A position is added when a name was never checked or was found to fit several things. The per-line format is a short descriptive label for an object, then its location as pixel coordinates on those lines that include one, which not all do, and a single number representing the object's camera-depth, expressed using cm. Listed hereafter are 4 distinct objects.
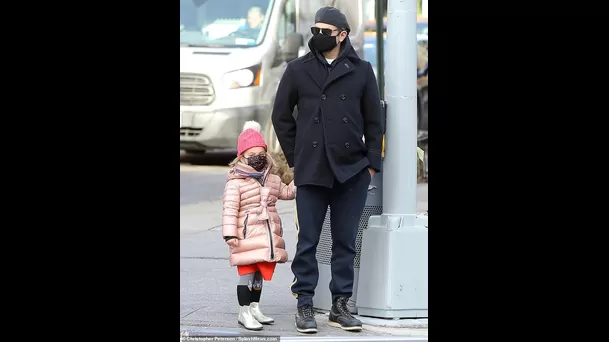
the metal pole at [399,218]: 1414
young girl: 1383
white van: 3284
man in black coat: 1365
